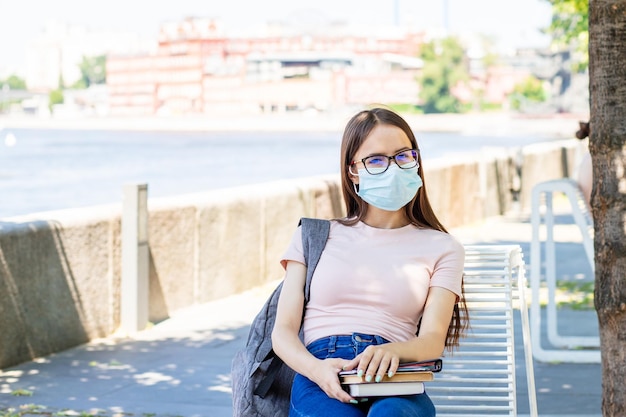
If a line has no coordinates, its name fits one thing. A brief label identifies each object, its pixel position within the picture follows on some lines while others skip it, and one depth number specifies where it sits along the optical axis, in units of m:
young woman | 3.34
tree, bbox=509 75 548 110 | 145.38
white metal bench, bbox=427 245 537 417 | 4.10
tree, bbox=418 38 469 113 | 144.25
